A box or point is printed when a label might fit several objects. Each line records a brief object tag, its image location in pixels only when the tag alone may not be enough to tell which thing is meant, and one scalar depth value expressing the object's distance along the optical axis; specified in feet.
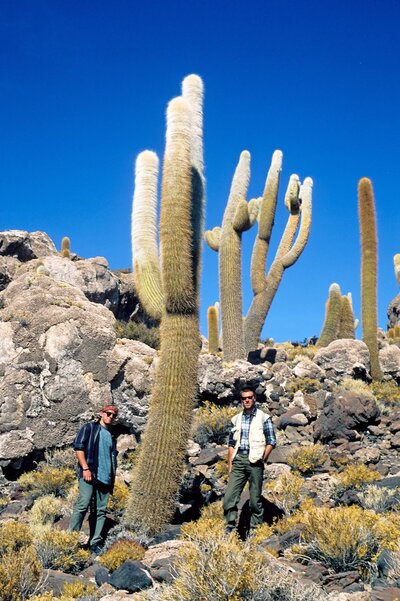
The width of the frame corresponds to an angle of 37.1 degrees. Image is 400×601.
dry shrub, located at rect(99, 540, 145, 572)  18.28
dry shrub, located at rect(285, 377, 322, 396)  43.56
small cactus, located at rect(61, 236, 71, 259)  81.88
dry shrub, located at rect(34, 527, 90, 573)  18.35
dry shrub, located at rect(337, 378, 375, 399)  43.30
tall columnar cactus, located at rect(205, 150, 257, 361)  49.96
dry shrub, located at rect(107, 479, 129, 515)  25.89
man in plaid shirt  21.83
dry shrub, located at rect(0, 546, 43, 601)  14.53
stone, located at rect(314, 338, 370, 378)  48.03
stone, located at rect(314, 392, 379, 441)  35.32
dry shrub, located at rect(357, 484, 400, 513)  22.45
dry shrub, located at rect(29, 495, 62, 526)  24.07
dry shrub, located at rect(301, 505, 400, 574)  17.02
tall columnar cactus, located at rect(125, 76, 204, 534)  23.36
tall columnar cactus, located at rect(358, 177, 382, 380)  49.78
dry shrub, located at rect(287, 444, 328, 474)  30.13
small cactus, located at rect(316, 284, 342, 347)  60.80
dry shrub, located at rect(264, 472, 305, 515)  24.85
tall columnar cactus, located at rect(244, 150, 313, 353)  56.18
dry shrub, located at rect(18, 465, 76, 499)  28.25
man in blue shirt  21.34
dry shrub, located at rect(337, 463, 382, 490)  26.45
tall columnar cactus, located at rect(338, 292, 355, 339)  62.44
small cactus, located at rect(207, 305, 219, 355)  68.13
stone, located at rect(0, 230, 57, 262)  64.85
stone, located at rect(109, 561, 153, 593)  16.44
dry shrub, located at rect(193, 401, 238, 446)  36.09
